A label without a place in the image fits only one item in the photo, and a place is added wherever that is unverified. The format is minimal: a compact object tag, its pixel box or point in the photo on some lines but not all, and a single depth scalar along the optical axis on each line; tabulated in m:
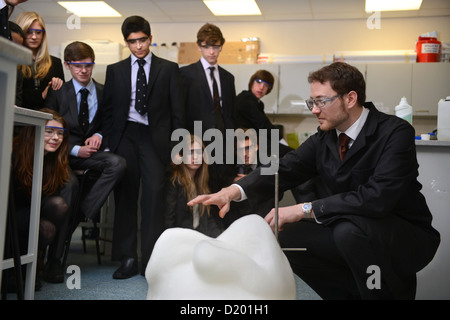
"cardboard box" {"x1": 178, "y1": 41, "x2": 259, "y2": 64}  5.27
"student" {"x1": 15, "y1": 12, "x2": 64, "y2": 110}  2.56
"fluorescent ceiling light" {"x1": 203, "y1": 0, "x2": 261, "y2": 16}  4.87
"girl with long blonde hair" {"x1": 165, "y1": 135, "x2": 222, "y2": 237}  2.65
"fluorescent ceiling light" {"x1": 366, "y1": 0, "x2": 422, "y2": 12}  4.68
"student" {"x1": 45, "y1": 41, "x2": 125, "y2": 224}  2.59
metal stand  1.32
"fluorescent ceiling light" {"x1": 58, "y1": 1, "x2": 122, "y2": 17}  5.08
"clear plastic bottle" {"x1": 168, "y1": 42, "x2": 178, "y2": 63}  5.36
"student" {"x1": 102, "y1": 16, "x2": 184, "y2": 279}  2.65
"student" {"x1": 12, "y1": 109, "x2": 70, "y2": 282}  2.17
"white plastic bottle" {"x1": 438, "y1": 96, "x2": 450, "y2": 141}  2.29
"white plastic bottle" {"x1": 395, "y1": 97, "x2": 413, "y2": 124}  2.53
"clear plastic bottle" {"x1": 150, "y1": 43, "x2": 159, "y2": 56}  5.42
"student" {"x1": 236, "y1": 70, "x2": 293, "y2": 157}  3.80
